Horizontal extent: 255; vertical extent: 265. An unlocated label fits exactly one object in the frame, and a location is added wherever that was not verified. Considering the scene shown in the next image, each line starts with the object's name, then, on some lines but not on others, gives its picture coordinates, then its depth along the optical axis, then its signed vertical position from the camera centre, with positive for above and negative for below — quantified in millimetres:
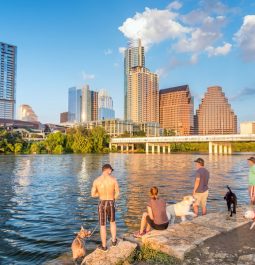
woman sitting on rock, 10367 -2160
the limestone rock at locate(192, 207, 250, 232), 11301 -2688
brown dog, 9371 -2909
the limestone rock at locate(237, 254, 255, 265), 8164 -2868
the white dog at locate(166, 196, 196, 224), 11875 -2174
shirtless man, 9148 -1295
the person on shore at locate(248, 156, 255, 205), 13391 -1171
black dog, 13102 -2008
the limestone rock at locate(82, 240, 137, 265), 8547 -2931
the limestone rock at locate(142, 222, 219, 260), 8992 -2739
